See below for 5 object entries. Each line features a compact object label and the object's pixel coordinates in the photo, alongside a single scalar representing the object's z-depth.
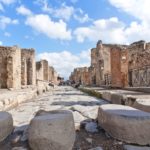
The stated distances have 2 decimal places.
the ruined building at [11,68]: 8.91
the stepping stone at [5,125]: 2.13
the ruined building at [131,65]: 8.99
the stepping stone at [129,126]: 1.98
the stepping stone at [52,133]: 1.85
